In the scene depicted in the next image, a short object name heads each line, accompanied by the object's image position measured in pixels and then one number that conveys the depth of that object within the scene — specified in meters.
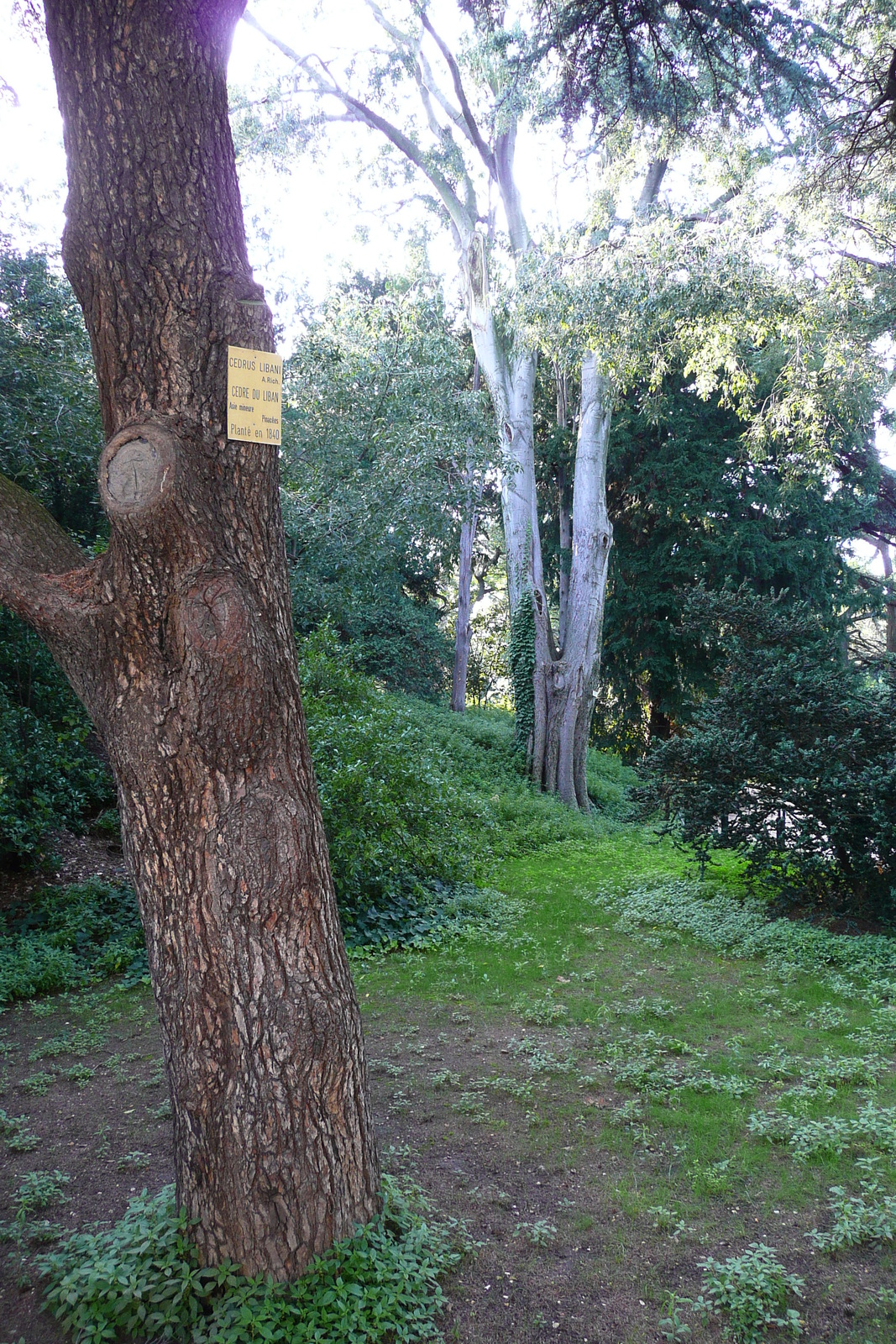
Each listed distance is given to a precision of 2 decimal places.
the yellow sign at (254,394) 2.77
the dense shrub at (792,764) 6.49
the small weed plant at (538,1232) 2.95
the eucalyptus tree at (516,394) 14.34
